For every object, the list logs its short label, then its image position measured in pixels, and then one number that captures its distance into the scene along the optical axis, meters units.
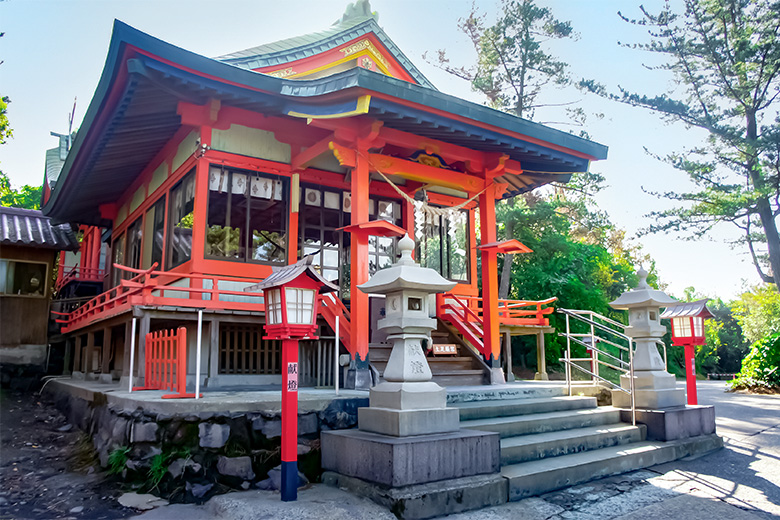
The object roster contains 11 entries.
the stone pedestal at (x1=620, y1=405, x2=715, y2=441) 7.61
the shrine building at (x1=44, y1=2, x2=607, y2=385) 8.28
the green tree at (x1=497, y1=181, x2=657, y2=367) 20.73
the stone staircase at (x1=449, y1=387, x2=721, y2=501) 5.83
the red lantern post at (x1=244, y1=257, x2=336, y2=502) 5.22
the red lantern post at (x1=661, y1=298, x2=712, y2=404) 10.04
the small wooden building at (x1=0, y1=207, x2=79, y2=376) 13.98
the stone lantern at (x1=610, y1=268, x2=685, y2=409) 8.00
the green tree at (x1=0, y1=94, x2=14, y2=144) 14.19
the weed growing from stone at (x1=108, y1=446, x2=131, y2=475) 6.07
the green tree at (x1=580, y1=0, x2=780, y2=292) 19.17
